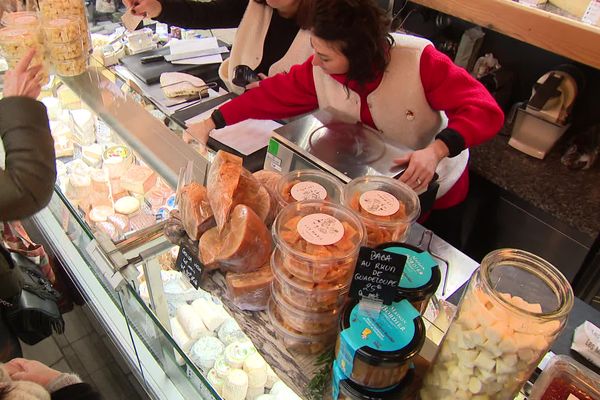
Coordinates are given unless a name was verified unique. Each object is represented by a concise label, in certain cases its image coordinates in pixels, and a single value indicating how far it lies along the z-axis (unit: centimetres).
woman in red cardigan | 157
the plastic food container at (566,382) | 69
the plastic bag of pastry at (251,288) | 90
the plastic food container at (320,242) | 77
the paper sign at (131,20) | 182
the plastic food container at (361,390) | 70
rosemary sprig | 82
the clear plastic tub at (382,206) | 90
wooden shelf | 183
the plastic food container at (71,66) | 177
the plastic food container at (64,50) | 173
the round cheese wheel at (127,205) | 172
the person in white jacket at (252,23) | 229
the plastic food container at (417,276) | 75
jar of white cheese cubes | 64
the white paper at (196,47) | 292
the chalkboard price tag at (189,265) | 94
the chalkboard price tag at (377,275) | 69
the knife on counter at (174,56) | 289
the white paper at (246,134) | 198
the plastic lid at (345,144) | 150
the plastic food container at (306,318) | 82
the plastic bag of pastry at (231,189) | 94
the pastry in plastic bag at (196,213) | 98
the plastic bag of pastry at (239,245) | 89
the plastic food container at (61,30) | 167
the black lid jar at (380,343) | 66
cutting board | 278
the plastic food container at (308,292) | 79
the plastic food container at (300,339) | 85
